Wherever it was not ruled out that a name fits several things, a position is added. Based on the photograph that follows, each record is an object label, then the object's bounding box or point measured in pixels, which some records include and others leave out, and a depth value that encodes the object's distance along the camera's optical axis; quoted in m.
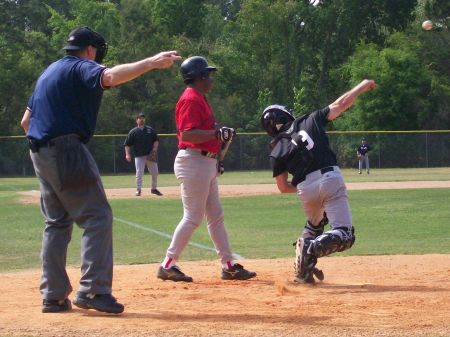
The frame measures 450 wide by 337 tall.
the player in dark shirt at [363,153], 40.59
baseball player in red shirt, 8.12
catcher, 7.63
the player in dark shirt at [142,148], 23.53
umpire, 6.36
